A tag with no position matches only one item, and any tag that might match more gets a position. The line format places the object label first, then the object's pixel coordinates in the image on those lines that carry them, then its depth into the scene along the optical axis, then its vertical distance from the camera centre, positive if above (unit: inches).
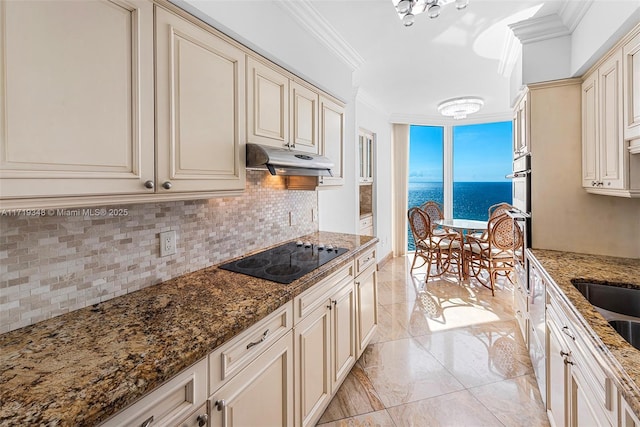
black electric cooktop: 62.1 -12.1
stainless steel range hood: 60.2 +11.5
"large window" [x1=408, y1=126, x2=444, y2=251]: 223.6 +36.0
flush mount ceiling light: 161.3 +59.1
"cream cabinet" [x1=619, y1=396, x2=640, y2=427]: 31.9 -23.1
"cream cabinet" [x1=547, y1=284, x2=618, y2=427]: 38.4 -26.3
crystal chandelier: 64.4 +45.7
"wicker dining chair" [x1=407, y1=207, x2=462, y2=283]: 169.6 -18.6
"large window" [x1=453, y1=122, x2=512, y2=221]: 214.7 +32.2
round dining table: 160.2 -7.7
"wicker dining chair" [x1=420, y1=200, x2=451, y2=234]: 204.2 +0.8
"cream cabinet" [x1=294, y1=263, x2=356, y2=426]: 58.6 -29.9
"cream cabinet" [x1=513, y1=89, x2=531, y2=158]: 88.1 +27.8
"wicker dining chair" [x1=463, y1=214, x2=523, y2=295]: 145.2 -21.2
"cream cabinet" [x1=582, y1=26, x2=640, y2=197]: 59.3 +20.0
